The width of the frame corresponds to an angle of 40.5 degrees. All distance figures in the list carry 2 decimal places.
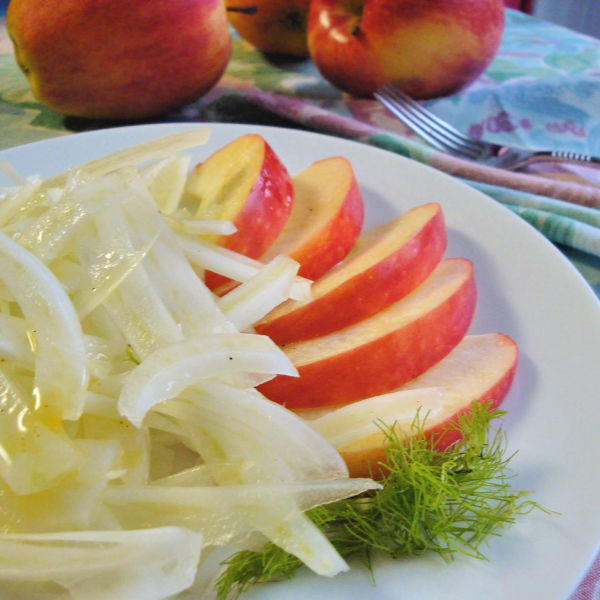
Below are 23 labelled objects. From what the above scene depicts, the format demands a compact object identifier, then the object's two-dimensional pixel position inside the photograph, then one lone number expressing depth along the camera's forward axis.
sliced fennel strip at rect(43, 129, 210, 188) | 0.20
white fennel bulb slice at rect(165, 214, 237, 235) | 0.18
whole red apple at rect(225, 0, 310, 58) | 0.33
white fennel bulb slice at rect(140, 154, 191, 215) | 0.20
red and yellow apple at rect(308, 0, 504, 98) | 0.28
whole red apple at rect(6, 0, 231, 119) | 0.25
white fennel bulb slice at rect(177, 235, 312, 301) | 0.17
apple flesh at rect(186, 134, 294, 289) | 0.19
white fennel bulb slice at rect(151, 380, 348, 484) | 0.14
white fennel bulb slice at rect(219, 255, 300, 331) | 0.17
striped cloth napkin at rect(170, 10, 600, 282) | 0.24
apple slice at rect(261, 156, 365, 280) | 0.19
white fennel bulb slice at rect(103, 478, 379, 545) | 0.14
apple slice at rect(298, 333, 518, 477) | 0.15
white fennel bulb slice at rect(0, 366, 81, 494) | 0.13
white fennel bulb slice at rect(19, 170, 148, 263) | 0.17
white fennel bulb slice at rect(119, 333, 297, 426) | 0.14
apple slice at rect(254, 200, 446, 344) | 0.17
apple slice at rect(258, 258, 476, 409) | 0.16
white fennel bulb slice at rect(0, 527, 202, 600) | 0.13
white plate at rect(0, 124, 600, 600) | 0.13
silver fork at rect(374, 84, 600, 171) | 0.26
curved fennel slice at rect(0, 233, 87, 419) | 0.14
